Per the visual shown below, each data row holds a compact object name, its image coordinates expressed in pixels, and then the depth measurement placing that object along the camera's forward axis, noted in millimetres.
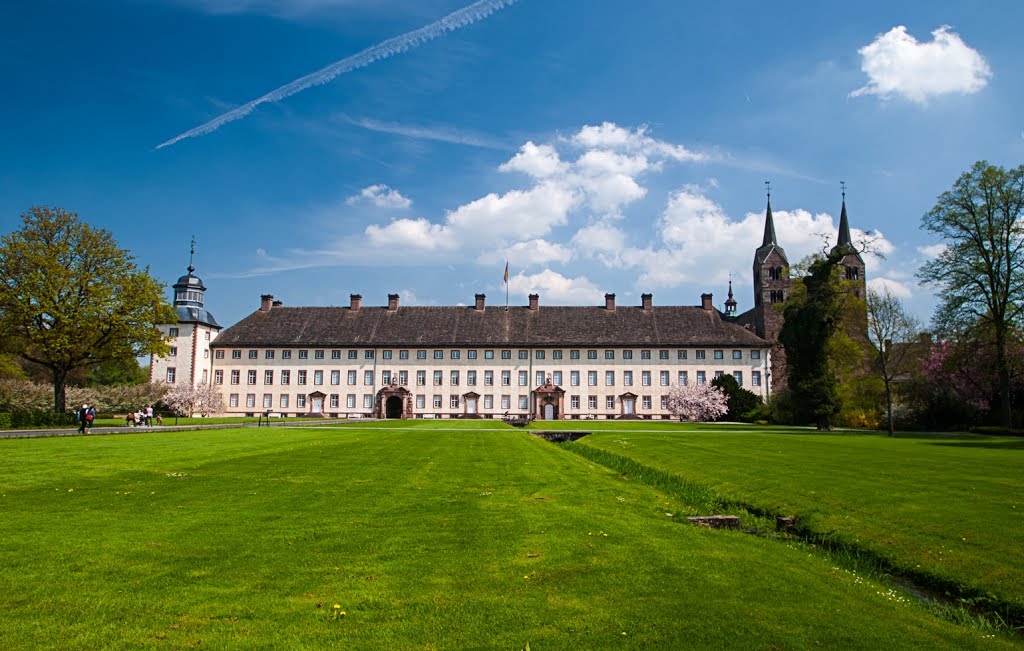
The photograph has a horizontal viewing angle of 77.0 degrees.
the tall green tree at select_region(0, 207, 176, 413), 37094
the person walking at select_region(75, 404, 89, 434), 29250
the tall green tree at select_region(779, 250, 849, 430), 44500
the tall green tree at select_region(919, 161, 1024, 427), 37719
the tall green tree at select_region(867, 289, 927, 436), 42156
